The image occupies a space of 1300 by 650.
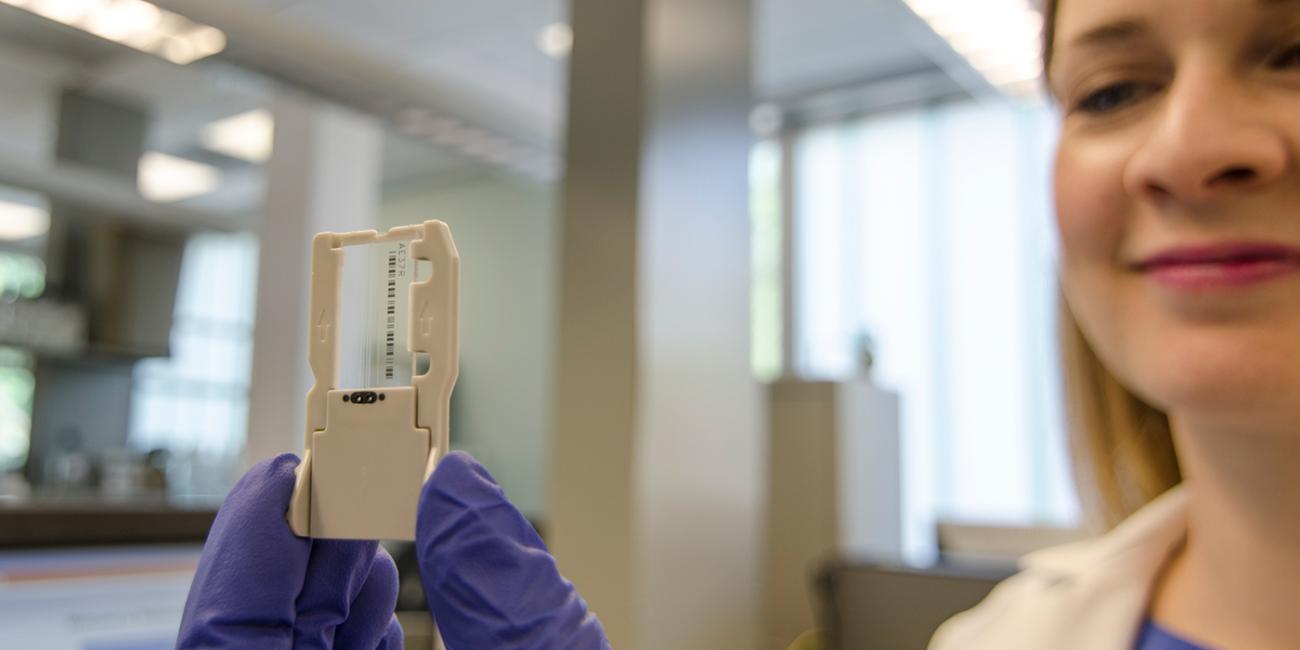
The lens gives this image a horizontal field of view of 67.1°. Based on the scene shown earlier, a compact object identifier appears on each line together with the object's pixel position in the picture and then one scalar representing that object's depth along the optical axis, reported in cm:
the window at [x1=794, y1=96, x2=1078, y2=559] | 458
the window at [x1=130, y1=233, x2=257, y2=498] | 659
